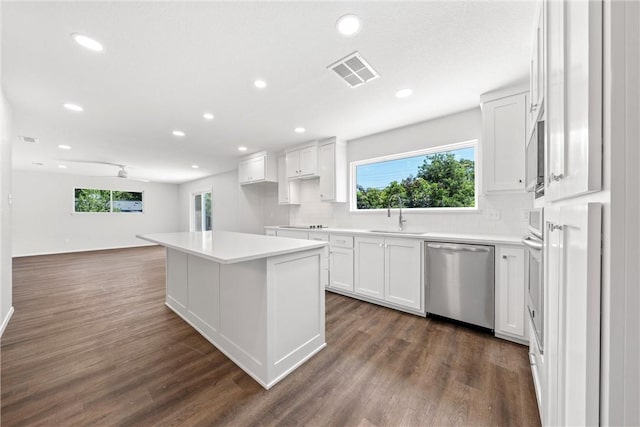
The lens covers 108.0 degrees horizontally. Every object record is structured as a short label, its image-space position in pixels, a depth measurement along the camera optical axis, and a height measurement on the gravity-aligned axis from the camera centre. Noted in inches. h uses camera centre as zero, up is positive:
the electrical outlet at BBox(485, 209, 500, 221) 103.5 -2.0
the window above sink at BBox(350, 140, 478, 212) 114.9 +17.0
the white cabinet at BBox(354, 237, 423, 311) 102.9 -28.6
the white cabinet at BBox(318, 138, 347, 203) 150.0 +27.0
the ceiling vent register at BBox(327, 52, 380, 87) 73.9 +48.1
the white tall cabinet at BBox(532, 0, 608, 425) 20.1 -0.3
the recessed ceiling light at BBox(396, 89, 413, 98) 93.4 +48.3
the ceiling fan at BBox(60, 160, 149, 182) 214.1 +46.3
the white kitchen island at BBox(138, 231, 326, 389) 63.2 -27.9
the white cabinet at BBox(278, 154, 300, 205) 181.3 +18.2
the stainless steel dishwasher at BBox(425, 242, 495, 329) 86.7 -28.6
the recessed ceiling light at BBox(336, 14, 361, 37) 58.4 +48.4
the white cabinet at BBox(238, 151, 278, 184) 186.1 +36.1
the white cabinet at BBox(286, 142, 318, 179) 159.2 +35.6
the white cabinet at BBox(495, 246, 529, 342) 80.3 -30.3
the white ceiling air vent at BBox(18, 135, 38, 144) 147.5 +48.2
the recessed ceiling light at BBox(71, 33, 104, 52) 63.6 +48.2
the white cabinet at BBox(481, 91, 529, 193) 87.4 +27.2
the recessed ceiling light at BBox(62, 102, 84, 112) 104.1 +48.2
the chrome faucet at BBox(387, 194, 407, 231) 129.7 -1.0
